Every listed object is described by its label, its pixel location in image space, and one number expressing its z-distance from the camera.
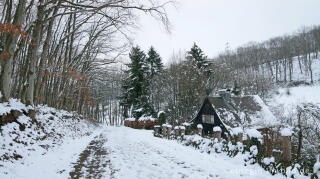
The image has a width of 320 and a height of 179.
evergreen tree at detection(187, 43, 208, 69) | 35.09
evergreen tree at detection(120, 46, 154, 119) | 30.70
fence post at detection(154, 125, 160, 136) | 16.64
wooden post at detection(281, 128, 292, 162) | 5.04
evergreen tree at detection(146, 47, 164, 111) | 38.06
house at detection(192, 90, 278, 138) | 22.22
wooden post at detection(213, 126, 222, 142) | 7.79
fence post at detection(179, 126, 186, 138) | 10.86
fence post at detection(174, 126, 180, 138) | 11.81
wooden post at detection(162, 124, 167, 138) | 13.70
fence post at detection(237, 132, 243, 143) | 6.64
